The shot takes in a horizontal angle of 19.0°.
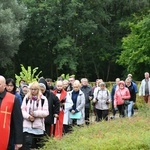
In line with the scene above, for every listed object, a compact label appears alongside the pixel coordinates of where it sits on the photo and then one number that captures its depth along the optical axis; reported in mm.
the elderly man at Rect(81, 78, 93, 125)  14327
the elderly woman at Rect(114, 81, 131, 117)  15039
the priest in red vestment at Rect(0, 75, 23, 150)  6887
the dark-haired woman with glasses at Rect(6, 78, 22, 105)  9719
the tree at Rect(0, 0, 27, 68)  39000
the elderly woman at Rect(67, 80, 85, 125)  12461
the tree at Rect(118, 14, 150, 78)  37188
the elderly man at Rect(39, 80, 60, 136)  10391
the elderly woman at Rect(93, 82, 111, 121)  14273
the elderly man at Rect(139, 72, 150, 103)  18016
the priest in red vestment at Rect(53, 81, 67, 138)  12182
